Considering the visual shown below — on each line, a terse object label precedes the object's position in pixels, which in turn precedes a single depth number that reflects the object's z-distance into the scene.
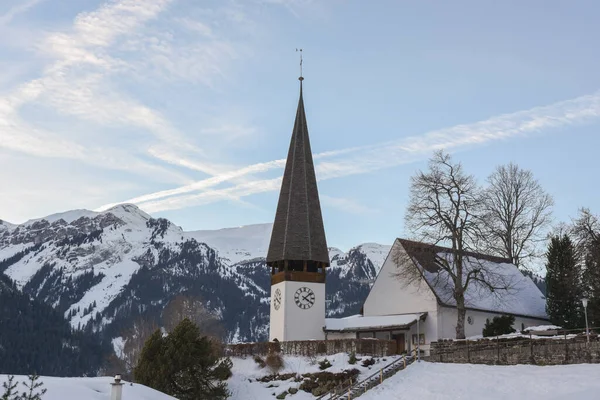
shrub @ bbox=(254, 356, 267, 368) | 45.90
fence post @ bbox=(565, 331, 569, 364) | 33.56
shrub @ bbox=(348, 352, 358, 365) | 41.97
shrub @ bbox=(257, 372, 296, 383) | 43.50
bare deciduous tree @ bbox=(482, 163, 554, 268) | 65.19
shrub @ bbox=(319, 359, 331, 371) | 42.72
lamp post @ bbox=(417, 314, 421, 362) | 46.28
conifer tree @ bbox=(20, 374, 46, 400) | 14.77
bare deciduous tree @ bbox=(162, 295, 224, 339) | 68.00
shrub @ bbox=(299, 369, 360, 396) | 39.75
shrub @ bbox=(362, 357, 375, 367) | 41.28
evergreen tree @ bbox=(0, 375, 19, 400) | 14.30
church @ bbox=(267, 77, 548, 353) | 49.72
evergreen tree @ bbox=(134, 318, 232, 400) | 36.38
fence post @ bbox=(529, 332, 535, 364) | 35.18
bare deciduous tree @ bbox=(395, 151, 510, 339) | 46.75
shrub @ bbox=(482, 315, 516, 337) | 45.62
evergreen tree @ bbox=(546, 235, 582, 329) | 50.18
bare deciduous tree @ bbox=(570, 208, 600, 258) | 44.04
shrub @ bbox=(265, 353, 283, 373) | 44.91
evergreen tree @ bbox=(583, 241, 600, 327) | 43.42
